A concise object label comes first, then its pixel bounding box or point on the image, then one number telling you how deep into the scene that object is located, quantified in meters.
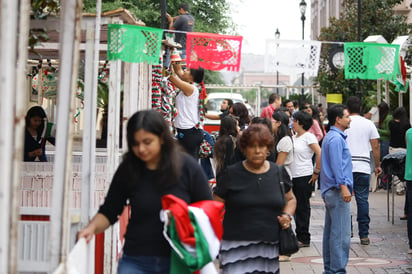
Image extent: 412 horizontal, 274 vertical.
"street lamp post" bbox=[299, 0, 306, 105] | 35.12
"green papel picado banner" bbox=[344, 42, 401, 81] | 10.52
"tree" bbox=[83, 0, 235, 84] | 28.24
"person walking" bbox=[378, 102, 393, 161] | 17.69
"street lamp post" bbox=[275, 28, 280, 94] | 45.20
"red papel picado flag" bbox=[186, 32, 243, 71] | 9.25
